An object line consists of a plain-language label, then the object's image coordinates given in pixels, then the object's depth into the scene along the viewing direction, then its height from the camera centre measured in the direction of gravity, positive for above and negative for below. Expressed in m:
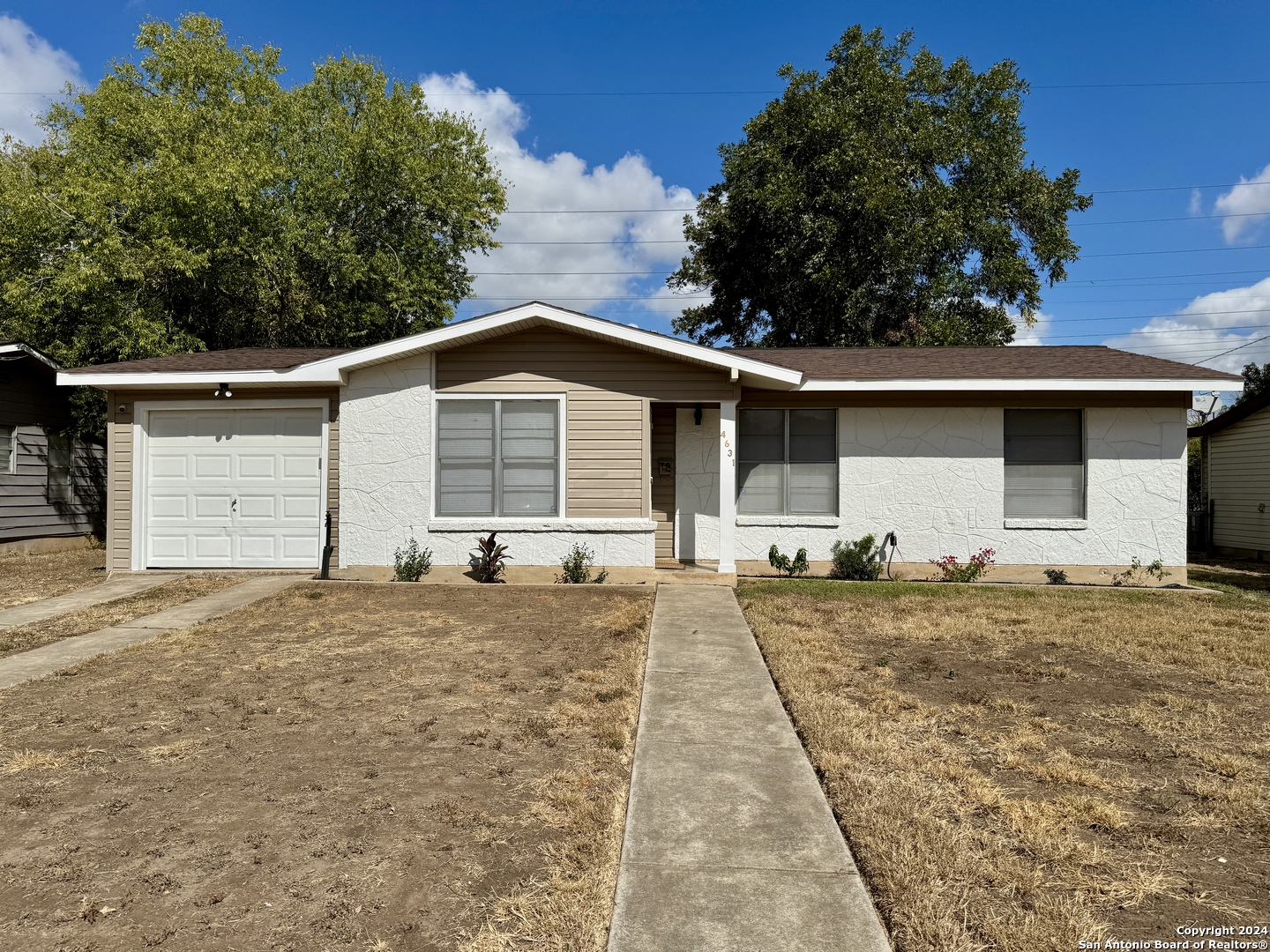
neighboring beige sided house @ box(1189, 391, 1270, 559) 17.23 +0.08
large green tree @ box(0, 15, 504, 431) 18.62 +7.31
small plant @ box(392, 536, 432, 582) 10.58 -1.19
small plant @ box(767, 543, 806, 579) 11.46 -1.26
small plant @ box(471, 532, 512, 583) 10.45 -1.14
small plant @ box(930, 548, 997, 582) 11.11 -1.28
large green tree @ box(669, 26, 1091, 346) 21.86 +8.06
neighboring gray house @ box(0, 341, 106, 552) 14.19 +0.15
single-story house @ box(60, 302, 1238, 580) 10.69 +0.36
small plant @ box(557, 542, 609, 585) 10.45 -1.23
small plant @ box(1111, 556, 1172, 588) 11.21 -1.36
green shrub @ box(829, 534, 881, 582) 11.28 -1.22
